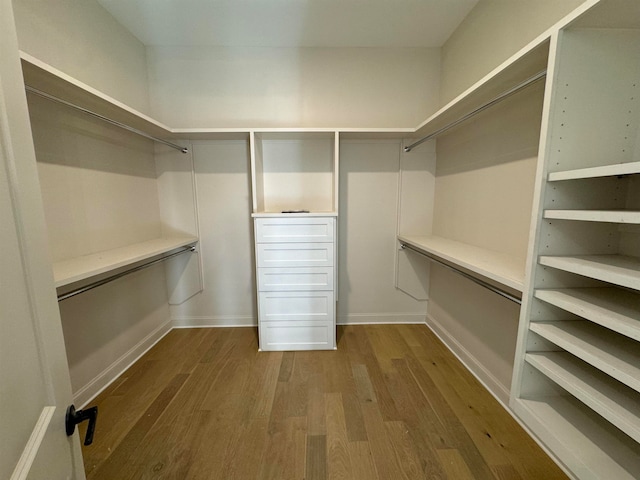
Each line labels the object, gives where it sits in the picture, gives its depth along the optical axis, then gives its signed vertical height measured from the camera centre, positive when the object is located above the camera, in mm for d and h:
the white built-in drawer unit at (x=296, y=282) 2033 -635
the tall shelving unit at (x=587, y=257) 792 -196
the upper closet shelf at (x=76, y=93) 1065 +557
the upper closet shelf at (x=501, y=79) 981 +575
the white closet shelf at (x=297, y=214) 1987 -84
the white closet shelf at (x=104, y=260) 1205 -326
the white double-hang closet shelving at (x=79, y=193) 1240 +63
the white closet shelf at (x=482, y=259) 1146 -316
